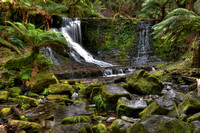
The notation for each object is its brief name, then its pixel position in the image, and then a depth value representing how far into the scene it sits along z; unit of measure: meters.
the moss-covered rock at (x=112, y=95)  3.55
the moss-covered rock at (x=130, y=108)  3.00
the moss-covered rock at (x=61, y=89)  4.61
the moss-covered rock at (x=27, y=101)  3.63
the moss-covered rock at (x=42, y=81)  4.89
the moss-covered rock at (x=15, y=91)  4.26
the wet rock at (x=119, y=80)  5.92
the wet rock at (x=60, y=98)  4.00
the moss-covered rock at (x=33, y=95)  4.38
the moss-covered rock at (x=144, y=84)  4.48
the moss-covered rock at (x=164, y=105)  2.43
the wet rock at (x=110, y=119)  2.83
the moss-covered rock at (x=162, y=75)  6.47
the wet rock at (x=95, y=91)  4.11
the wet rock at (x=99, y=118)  2.93
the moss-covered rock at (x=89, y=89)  4.67
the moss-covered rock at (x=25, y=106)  3.38
